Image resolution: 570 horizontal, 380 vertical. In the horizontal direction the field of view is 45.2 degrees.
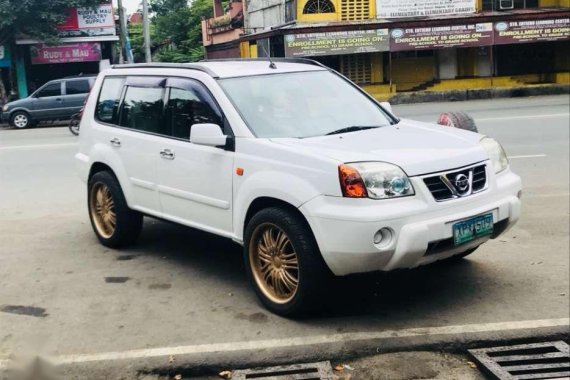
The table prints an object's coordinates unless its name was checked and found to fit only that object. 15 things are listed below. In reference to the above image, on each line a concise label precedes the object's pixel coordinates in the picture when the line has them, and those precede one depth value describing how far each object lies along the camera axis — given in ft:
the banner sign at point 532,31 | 93.04
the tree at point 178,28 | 97.09
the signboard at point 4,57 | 82.65
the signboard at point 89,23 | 78.12
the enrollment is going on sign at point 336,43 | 89.45
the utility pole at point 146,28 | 64.03
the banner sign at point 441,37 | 91.61
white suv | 13.44
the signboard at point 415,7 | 94.53
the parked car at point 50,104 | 72.49
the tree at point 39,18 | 64.06
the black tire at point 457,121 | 24.18
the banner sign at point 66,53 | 85.40
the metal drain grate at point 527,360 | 12.25
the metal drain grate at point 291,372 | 12.32
